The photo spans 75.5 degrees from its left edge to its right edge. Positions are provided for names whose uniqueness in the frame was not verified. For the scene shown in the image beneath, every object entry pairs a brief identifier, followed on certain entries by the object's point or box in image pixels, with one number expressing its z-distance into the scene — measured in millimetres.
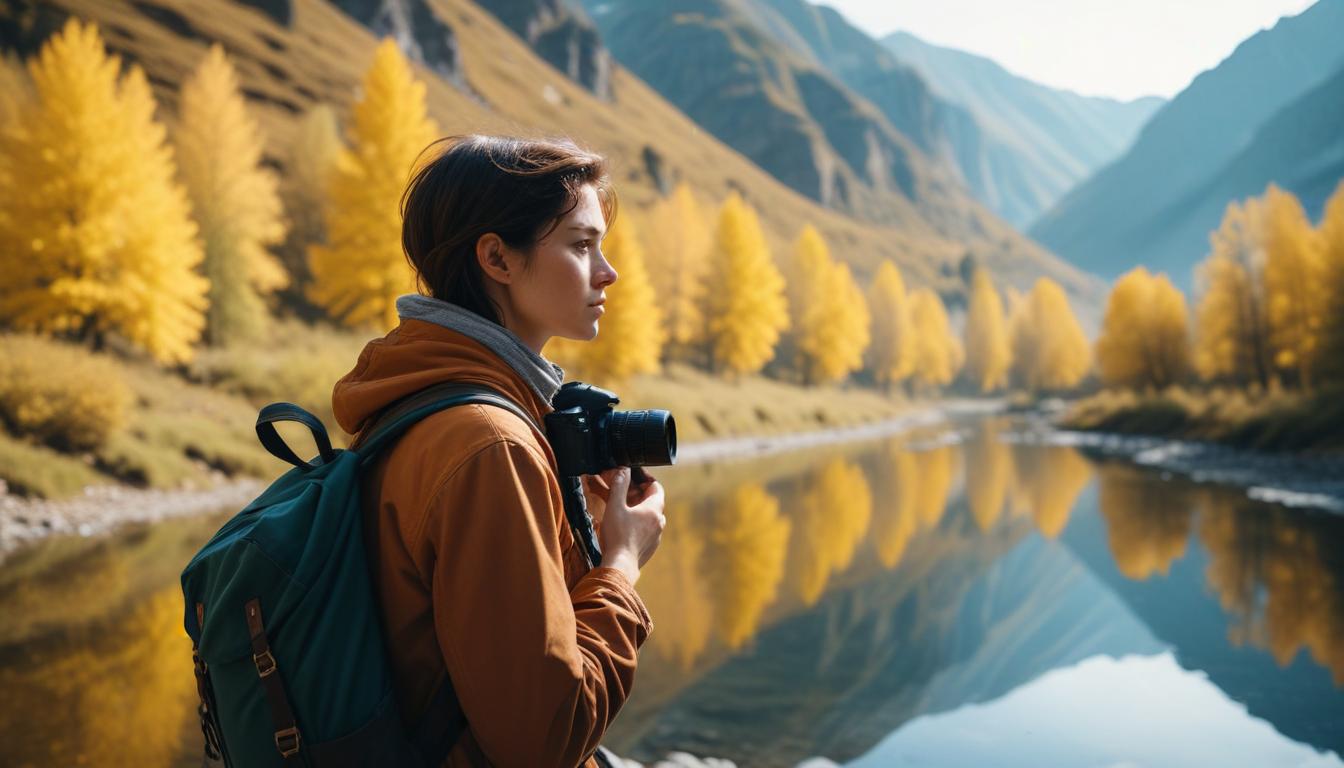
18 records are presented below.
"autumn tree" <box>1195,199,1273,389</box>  33500
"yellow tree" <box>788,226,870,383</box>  51938
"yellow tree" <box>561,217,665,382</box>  31953
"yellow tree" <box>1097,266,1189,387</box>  40906
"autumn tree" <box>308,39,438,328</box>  26562
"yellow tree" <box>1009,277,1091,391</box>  69562
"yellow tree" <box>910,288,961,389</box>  71188
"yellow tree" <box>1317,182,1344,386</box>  25203
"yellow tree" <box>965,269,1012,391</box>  78875
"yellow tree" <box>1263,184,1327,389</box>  30750
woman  1388
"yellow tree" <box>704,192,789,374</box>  43531
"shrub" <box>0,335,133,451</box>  15580
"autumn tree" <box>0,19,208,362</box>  19172
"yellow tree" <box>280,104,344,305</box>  34750
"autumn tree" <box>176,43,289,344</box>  27016
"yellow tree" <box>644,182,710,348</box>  43031
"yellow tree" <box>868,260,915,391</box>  65688
